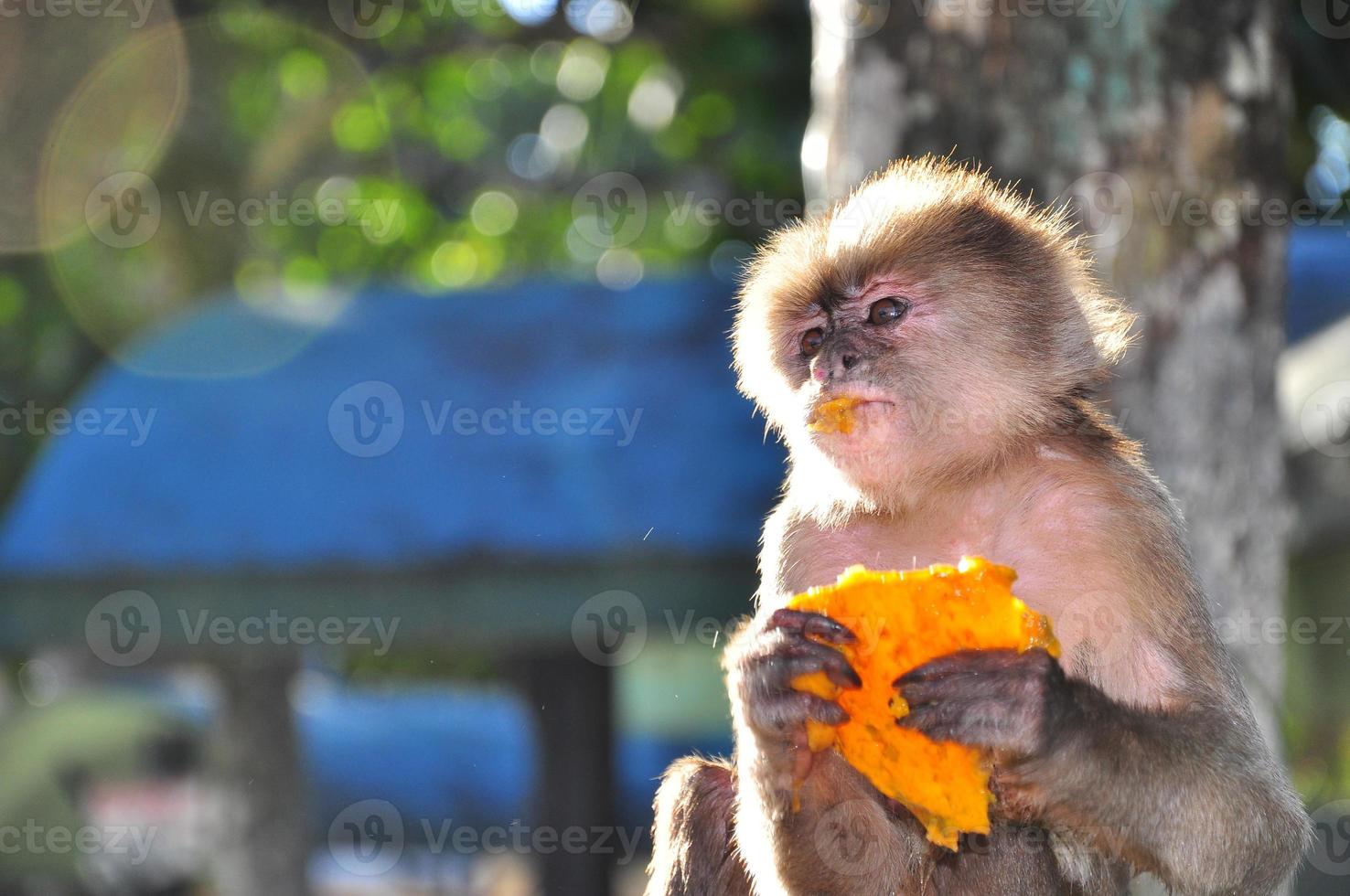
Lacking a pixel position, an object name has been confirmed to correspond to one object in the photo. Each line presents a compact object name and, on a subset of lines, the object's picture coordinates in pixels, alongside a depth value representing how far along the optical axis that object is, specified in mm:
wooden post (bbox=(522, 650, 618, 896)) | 14156
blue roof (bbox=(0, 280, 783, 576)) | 12000
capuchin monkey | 5379
